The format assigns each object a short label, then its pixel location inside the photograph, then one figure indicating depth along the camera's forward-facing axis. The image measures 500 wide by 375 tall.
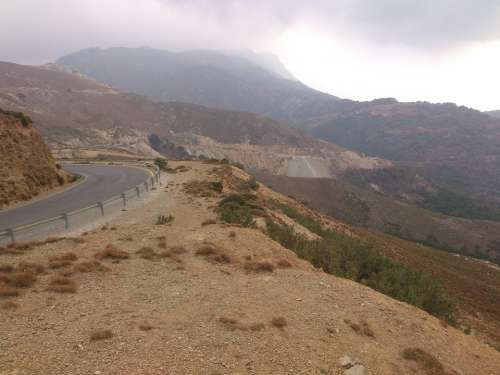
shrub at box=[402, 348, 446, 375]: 7.49
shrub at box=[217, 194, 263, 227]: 17.27
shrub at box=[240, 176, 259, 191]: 33.15
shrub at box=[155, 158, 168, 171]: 42.53
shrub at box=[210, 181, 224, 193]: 26.39
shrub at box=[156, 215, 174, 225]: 16.97
